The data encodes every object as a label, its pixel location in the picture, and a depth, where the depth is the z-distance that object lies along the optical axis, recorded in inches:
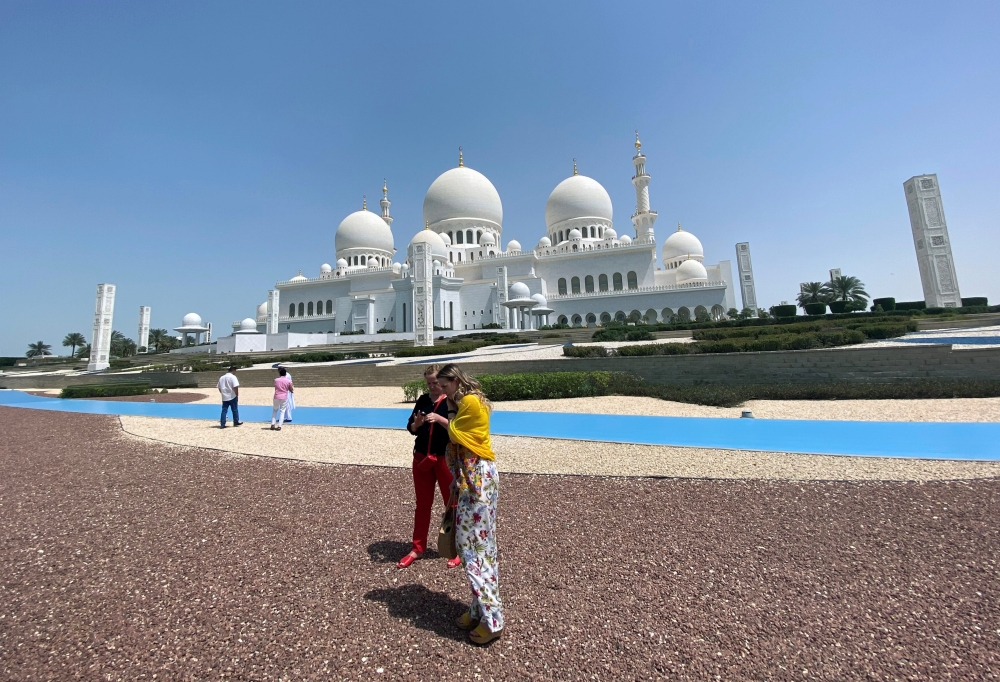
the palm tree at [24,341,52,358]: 2214.6
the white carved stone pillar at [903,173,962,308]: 1306.6
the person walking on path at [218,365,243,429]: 383.2
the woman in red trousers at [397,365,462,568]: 131.0
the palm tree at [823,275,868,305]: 1433.3
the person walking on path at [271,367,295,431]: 377.2
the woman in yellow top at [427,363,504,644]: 102.4
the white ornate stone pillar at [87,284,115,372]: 1306.6
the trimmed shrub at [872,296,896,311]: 1214.9
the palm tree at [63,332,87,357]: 2228.1
